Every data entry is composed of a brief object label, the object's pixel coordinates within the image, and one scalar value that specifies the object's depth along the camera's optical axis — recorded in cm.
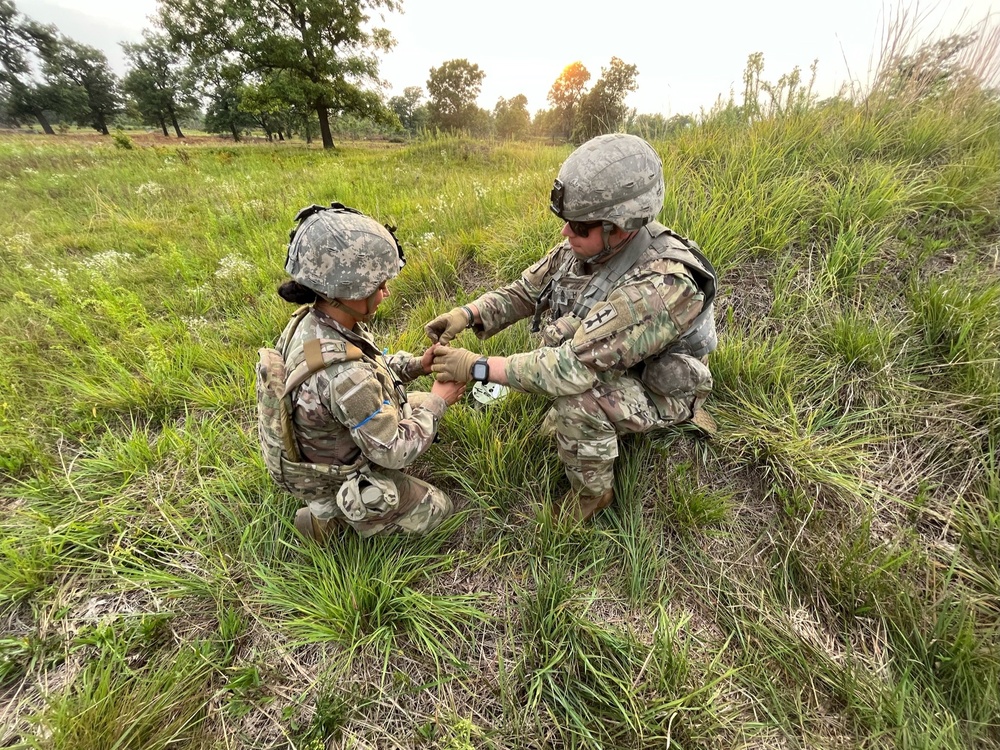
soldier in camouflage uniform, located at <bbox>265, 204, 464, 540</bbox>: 175
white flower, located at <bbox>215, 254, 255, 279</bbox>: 433
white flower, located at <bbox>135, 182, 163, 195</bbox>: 757
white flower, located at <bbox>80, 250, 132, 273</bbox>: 454
